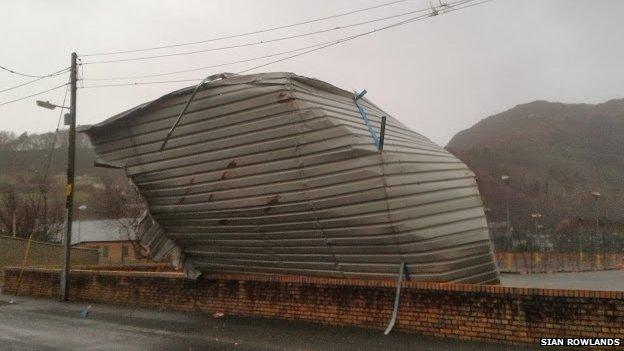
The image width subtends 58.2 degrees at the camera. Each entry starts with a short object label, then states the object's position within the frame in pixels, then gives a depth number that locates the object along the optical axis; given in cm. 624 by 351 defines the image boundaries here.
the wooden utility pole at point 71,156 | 1689
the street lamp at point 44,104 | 1755
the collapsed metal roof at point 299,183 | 950
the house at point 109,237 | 5534
